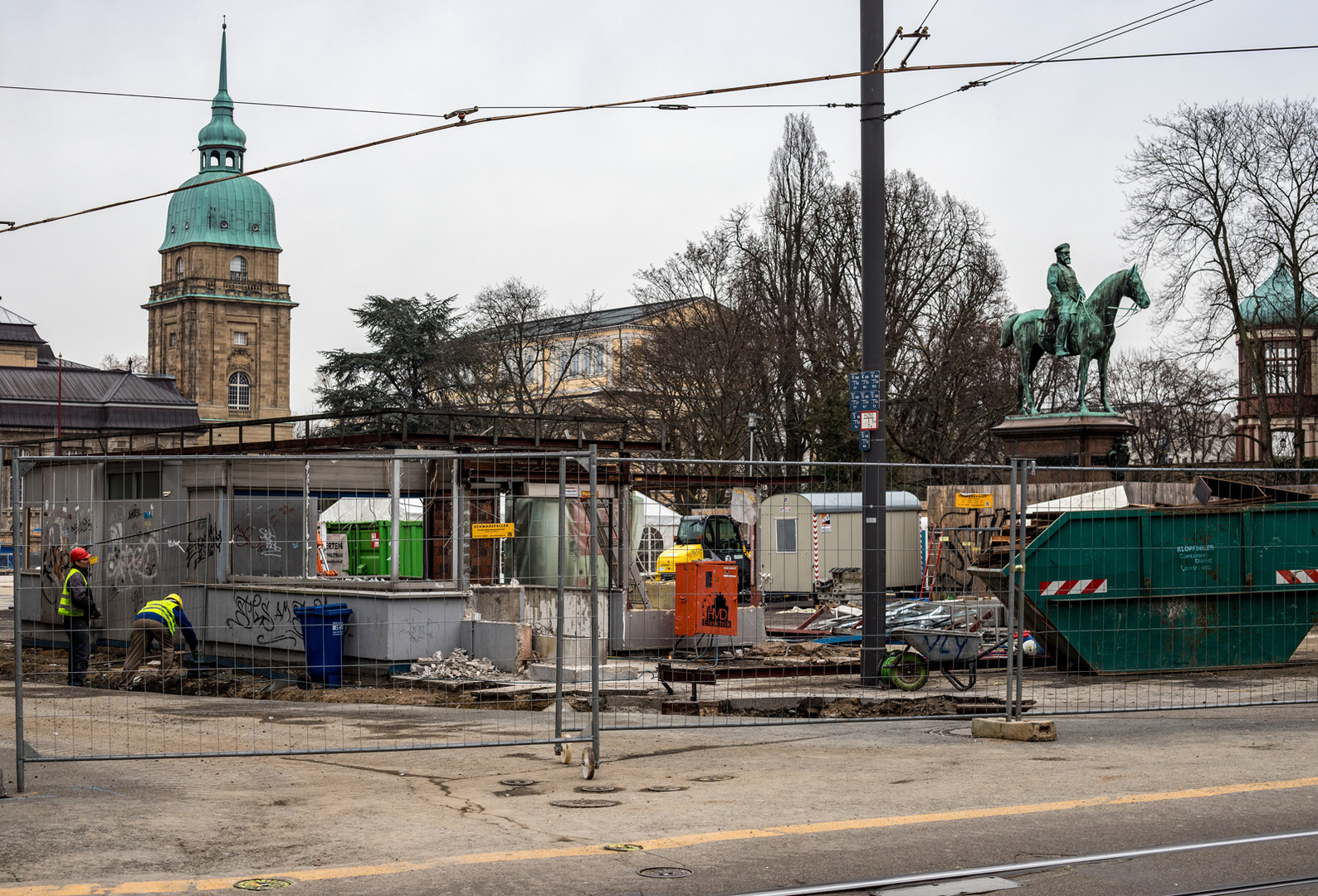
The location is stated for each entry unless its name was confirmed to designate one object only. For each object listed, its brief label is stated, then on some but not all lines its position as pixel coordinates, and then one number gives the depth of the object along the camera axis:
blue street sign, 14.27
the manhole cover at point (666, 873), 6.51
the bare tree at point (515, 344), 58.25
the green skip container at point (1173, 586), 15.47
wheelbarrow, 14.73
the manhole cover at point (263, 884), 6.28
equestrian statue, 29.30
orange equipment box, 14.10
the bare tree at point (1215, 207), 38.41
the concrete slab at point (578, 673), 14.98
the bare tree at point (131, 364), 104.00
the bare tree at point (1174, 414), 54.81
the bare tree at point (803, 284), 47.97
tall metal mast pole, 14.26
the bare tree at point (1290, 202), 37.62
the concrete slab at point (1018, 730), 10.56
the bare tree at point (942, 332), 46.88
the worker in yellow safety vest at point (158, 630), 15.64
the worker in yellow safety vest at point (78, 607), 16.52
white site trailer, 17.08
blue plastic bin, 15.79
